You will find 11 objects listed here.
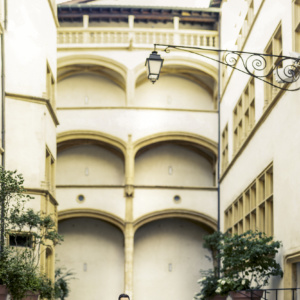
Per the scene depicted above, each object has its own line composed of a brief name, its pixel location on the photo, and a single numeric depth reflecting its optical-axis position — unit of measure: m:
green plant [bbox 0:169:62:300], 13.65
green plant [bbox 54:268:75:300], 26.47
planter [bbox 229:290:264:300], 15.28
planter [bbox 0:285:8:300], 14.59
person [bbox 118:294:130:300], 10.41
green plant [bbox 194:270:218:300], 23.00
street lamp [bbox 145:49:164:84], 12.70
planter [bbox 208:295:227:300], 23.23
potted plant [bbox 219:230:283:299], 14.84
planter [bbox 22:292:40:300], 15.99
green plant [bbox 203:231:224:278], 24.53
